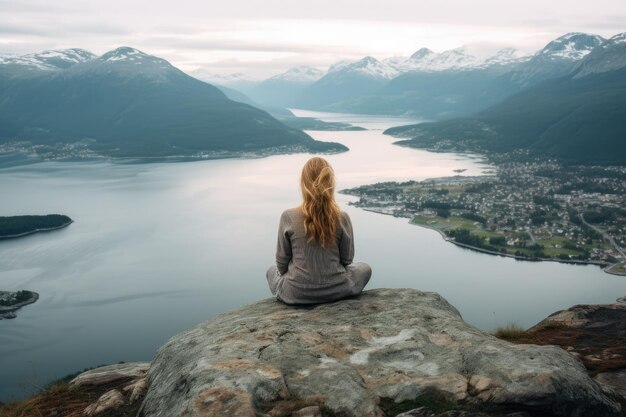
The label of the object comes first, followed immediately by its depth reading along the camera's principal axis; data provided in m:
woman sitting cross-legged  5.36
